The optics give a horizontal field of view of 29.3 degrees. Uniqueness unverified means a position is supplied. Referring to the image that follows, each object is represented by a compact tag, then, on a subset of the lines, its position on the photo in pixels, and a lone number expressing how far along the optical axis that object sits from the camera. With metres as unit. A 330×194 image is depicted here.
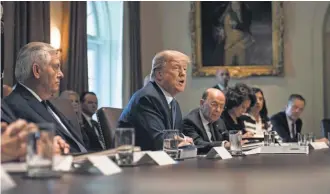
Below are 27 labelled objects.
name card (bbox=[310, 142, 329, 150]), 4.09
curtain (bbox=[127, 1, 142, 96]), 9.69
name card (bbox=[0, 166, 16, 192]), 1.47
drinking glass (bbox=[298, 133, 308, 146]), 4.16
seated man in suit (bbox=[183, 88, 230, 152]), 4.24
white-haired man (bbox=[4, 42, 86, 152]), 3.29
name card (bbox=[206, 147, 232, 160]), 2.79
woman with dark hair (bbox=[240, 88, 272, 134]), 5.74
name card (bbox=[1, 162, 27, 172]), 1.89
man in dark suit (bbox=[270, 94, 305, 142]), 6.88
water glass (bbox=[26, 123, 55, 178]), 1.65
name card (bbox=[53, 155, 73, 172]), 1.88
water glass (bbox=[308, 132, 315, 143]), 4.37
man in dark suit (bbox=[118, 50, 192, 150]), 3.51
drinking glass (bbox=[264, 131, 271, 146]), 3.94
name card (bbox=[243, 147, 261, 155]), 3.24
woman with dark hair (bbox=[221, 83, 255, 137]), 5.32
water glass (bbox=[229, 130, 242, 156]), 3.12
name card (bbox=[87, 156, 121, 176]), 1.84
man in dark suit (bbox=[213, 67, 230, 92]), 9.59
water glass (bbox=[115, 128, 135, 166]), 2.17
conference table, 1.49
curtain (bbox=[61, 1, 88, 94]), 7.69
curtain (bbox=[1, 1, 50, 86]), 6.37
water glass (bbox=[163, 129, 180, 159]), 2.69
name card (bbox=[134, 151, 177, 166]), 2.28
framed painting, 10.13
